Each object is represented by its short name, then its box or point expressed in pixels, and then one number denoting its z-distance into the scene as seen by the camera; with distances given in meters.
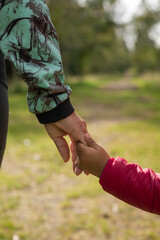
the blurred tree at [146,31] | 19.08
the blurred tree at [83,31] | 16.08
